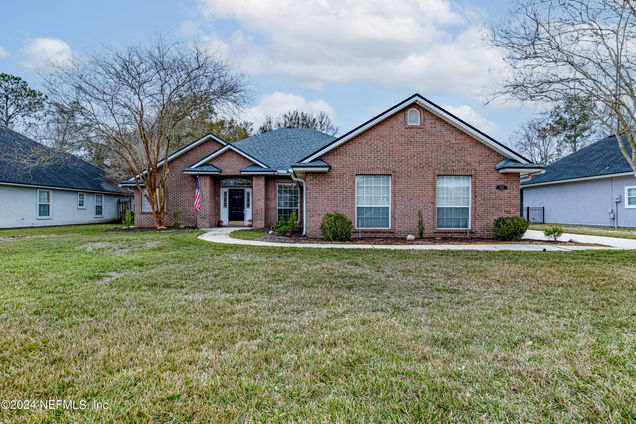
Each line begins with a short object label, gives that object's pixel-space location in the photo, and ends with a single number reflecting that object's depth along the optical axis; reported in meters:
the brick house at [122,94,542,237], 12.34
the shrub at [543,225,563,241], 11.48
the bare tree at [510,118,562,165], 35.44
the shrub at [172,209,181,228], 17.67
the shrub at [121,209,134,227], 17.88
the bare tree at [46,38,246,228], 14.85
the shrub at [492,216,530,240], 11.62
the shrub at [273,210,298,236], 13.70
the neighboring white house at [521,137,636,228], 17.78
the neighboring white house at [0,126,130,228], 17.53
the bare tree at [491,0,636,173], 10.38
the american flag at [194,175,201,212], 16.72
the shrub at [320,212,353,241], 11.73
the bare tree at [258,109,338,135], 39.16
